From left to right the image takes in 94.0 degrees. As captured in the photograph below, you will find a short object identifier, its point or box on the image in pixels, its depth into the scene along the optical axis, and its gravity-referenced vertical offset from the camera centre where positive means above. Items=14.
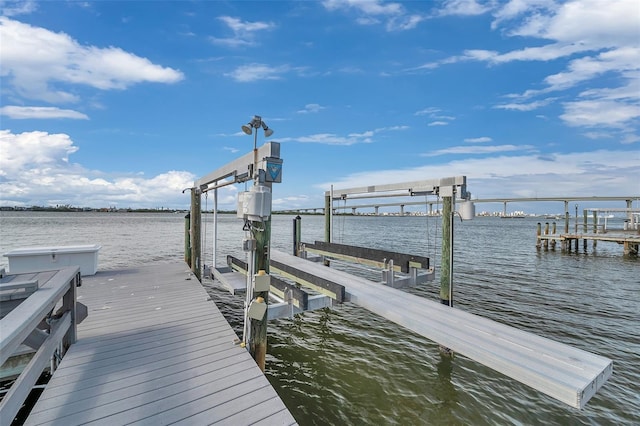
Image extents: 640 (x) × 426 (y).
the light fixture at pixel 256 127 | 4.38 +1.25
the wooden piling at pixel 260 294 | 4.18 -1.19
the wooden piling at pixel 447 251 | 6.18 -0.85
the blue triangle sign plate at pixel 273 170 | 4.13 +0.57
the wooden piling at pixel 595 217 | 27.49 -0.67
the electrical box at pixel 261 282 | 3.94 -0.95
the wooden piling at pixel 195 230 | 9.03 -0.61
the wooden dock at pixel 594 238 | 19.58 -1.98
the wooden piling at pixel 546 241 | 23.06 -2.44
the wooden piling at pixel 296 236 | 10.28 -0.90
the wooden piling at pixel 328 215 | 11.09 -0.17
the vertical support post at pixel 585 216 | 27.28 -0.61
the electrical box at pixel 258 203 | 3.89 +0.10
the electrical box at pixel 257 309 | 3.90 -1.30
